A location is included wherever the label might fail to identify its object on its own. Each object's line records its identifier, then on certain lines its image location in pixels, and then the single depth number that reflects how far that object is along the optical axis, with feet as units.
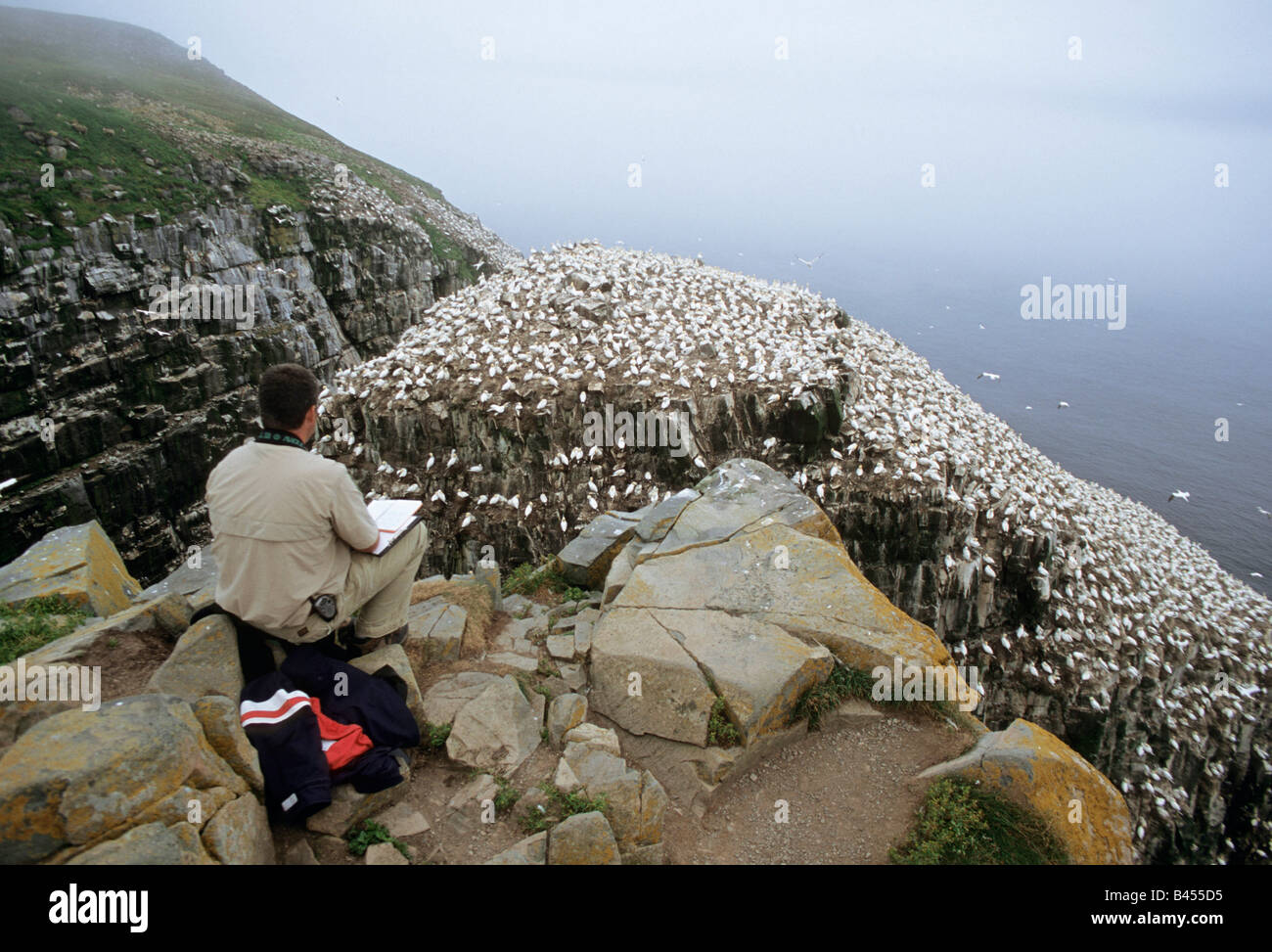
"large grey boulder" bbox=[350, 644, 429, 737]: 19.45
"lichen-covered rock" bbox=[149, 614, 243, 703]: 16.08
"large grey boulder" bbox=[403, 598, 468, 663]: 23.90
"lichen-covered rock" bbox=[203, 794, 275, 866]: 12.41
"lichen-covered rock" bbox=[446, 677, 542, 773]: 18.97
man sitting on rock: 16.30
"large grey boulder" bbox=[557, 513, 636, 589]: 32.14
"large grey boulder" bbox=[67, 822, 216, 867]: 11.09
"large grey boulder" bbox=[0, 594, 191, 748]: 14.85
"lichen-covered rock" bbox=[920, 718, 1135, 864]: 17.67
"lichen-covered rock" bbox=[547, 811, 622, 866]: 15.70
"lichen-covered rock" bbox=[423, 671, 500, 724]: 20.17
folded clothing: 14.92
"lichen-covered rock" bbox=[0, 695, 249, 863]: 10.99
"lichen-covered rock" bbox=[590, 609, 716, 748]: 20.90
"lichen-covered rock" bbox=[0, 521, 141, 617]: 24.77
